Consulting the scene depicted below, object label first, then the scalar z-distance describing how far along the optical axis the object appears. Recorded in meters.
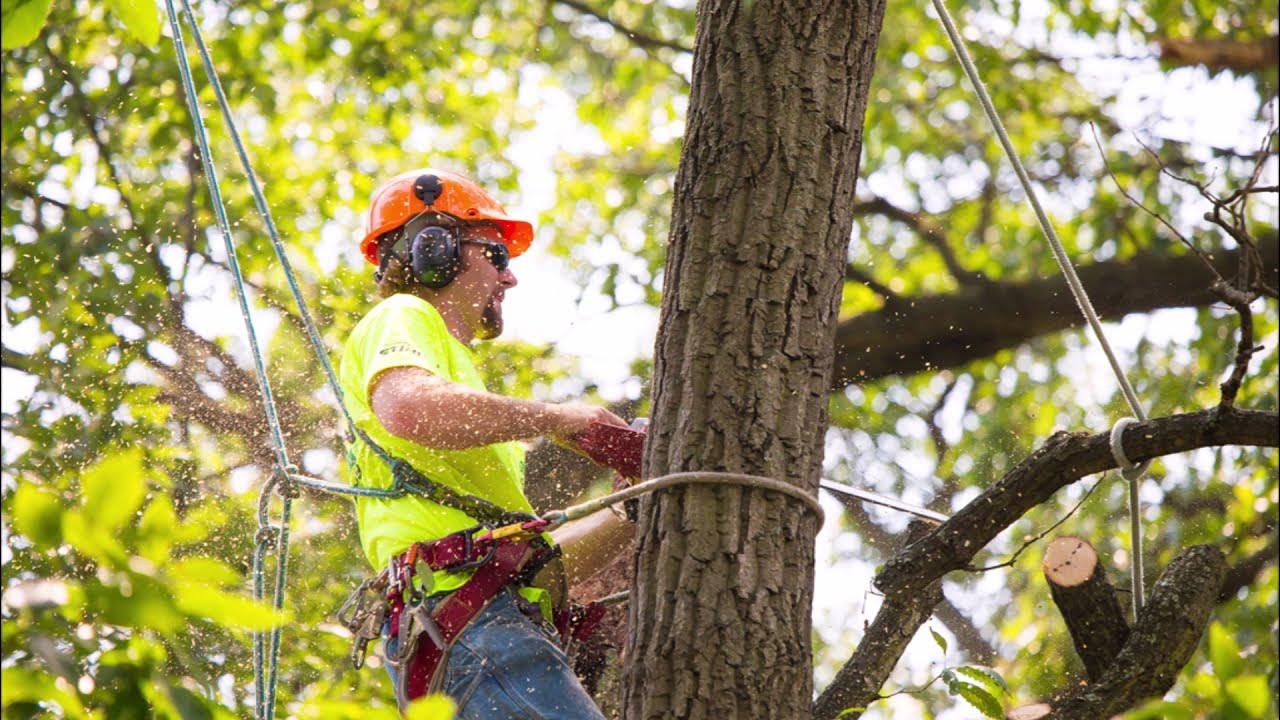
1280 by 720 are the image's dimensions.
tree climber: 10.53
